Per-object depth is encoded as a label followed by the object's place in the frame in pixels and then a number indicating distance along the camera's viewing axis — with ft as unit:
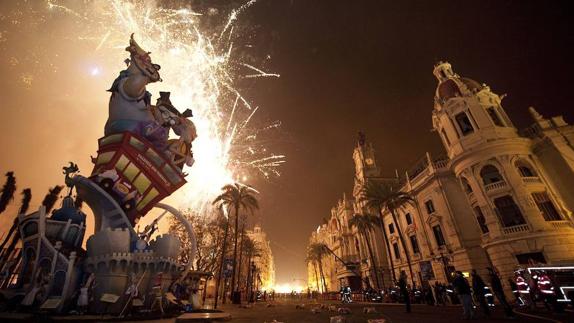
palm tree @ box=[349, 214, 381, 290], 132.36
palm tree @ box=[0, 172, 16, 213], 126.21
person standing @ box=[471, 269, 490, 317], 35.84
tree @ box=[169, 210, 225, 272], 144.41
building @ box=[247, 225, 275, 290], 362.20
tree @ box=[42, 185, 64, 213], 144.87
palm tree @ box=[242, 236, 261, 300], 185.81
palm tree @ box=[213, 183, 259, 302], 117.29
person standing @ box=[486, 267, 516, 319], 33.94
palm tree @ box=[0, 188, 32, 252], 141.69
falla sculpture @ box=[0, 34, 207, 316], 42.93
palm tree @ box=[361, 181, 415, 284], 112.16
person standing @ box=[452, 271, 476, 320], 34.06
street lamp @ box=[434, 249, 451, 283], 94.90
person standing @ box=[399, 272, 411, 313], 47.42
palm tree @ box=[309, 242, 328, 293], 222.26
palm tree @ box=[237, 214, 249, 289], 151.21
